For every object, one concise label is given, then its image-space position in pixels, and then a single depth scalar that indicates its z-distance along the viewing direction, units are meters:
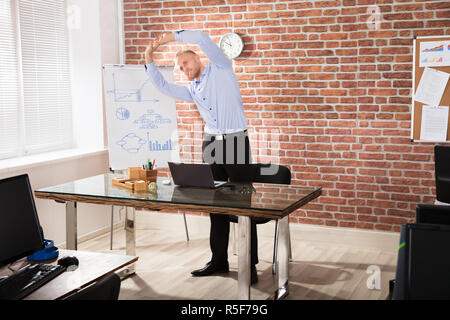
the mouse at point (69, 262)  2.32
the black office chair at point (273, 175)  4.18
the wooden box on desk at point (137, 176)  3.71
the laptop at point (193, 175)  3.47
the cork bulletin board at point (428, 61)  4.38
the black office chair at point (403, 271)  1.63
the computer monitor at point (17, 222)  2.24
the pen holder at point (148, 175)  3.72
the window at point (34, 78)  4.59
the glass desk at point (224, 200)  3.05
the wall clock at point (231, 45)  5.03
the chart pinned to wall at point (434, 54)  4.37
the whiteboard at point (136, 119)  4.82
